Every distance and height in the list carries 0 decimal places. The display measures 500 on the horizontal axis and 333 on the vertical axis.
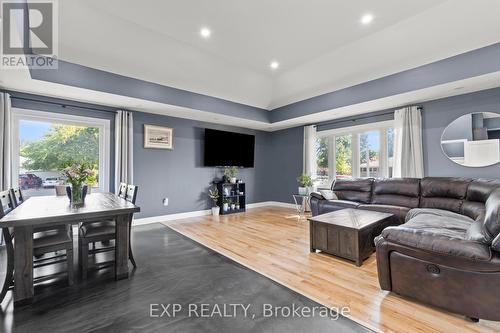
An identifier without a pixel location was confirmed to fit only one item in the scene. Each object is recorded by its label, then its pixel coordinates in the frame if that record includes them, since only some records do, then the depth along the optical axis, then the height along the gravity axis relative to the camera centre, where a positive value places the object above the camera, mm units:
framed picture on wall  4980 +763
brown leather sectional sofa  1643 -761
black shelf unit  5953 -687
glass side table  5773 -1009
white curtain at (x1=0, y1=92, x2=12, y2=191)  3468 +474
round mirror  3738 +461
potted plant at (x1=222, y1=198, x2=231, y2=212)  5930 -927
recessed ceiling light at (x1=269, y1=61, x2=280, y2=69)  4449 +2096
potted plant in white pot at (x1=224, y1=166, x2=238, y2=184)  6154 -96
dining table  1929 -436
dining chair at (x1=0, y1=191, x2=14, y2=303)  1927 -764
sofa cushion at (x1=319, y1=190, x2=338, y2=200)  4744 -560
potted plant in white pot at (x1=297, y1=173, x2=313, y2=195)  5398 -380
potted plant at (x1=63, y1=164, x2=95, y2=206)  2645 -109
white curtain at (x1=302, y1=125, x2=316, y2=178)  6207 +482
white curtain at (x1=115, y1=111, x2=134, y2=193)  4480 +455
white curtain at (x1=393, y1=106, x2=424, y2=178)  4391 +470
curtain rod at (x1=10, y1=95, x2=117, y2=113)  3752 +1220
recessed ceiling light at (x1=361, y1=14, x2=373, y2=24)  3023 +2019
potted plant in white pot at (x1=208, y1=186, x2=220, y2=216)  5777 -701
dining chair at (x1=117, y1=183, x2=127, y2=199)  3432 -313
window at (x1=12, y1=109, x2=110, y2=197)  3855 +452
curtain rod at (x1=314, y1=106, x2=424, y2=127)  4855 +1182
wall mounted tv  5852 +566
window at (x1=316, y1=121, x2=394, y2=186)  5035 +390
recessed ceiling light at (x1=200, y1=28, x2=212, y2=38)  3332 +2053
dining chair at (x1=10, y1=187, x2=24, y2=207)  2798 -316
